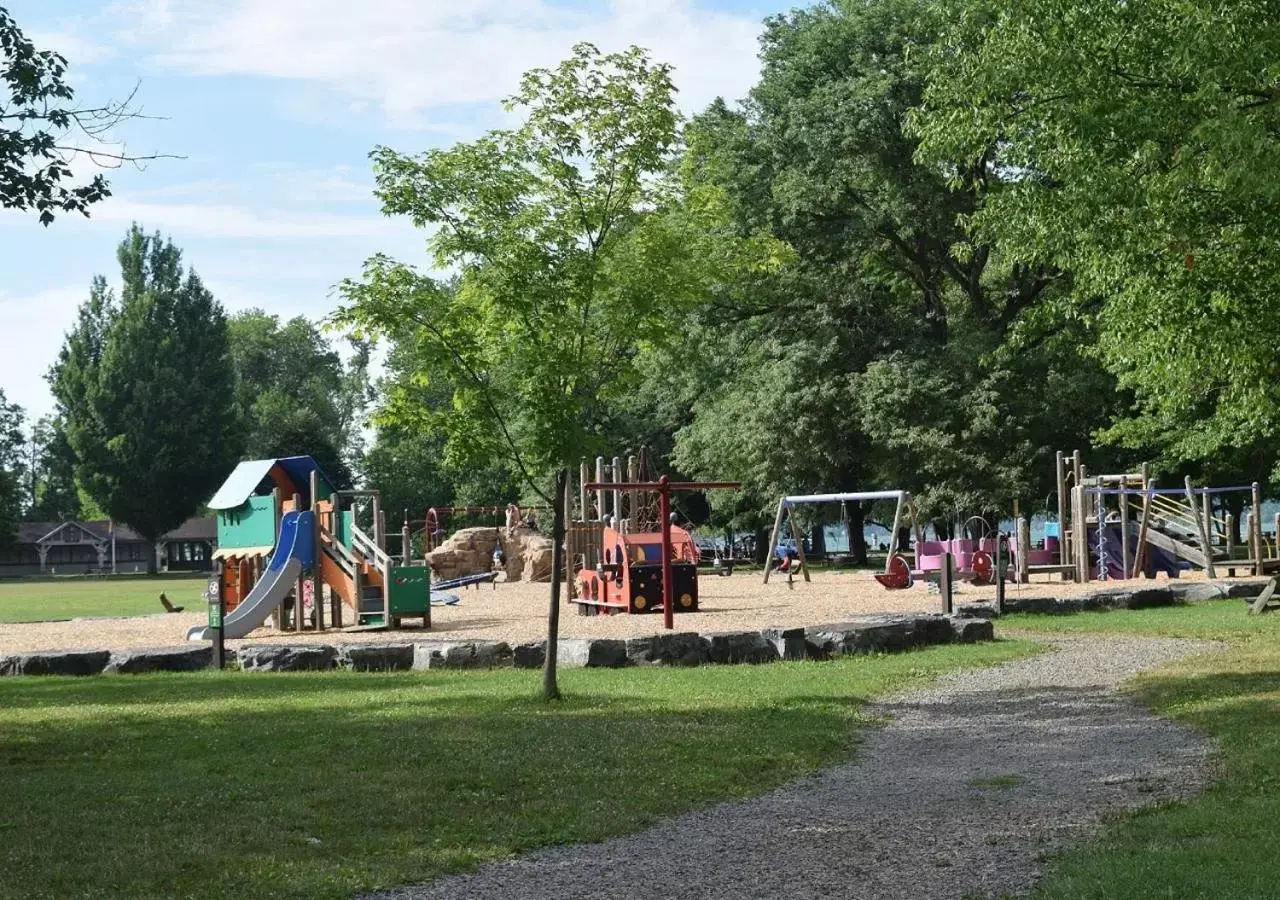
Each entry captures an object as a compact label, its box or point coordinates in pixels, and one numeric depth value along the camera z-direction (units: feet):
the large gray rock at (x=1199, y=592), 88.99
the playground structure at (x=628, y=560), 85.66
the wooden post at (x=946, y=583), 72.13
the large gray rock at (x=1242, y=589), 89.71
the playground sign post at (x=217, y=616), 62.85
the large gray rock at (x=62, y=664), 62.64
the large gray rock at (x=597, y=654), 59.36
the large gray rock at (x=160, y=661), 62.34
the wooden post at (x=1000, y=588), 80.53
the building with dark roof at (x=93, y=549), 350.84
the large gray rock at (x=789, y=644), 59.72
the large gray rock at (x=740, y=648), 59.57
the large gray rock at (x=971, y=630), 66.33
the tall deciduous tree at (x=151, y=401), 270.87
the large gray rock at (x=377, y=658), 61.46
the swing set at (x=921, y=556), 109.81
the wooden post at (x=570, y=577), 104.37
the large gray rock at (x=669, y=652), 59.26
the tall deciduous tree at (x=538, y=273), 47.91
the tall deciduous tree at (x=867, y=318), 144.36
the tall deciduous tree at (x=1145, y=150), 46.37
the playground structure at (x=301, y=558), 84.07
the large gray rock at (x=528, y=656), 60.44
